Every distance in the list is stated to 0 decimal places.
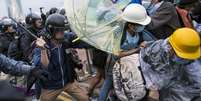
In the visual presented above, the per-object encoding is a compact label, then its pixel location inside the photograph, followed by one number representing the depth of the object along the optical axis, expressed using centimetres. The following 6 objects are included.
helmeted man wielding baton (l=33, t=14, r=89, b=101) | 295
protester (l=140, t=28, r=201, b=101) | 215
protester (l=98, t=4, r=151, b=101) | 248
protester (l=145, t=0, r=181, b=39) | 279
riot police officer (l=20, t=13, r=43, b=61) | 393
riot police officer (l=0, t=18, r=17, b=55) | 472
